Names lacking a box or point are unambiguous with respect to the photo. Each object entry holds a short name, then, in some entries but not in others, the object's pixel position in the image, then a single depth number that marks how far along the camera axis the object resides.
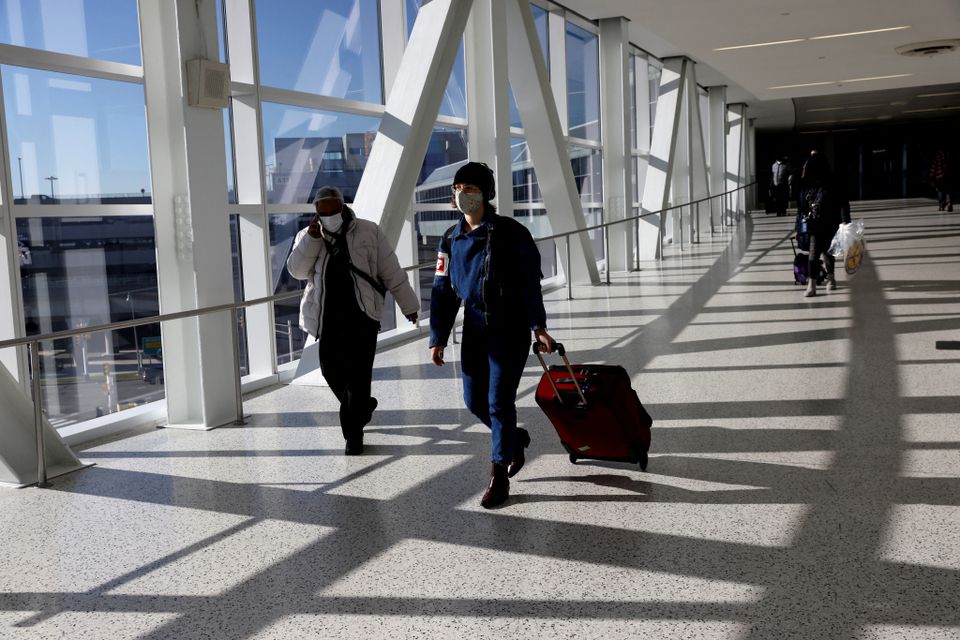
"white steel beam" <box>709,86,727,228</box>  28.39
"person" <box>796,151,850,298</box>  10.73
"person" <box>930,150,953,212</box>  28.11
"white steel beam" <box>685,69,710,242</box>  22.48
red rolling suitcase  4.53
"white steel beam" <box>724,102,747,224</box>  33.84
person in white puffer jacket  5.36
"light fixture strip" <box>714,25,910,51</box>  14.52
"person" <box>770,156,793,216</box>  35.34
